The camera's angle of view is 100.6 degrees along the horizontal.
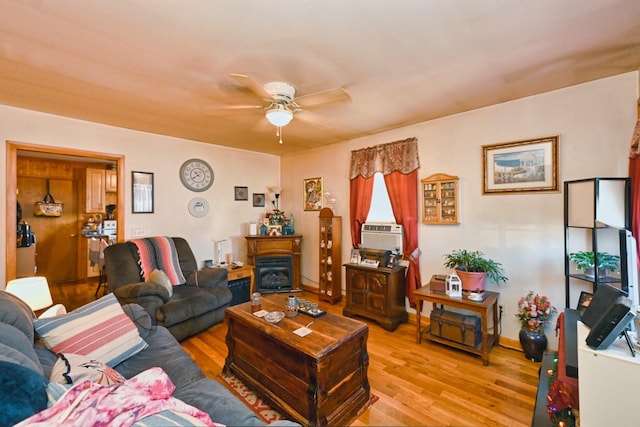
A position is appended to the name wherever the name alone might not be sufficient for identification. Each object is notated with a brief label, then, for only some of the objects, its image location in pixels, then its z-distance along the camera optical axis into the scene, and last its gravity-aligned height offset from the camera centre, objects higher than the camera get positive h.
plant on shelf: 2.00 -0.39
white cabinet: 1.11 -0.76
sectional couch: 0.83 -0.72
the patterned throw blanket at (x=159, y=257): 3.10 -0.52
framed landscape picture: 2.41 +0.44
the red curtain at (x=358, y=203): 3.68 +0.14
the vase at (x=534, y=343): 2.35 -1.17
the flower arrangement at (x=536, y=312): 2.37 -0.89
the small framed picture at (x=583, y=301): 1.93 -0.66
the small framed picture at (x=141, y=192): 3.45 +0.30
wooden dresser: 3.03 -0.97
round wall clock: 3.91 +0.60
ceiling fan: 1.97 +0.92
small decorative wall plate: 3.98 +0.11
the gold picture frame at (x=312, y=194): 4.38 +0.33
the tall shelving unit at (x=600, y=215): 1.92 -0.03
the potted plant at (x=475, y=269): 2.53 -0.56
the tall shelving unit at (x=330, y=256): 3.94 -0.65
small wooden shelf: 2.97 +0.15
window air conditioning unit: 3.34 -0.30
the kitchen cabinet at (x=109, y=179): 5.18 +0.70
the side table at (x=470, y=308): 2.32 -0.88
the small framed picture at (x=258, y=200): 4.75 +0.25
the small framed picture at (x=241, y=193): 4.48 +0.36
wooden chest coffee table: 1.62 -1.03
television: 1.15 -0.50
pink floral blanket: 0.79 -0.63
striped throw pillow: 1.46 -0.70
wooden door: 4.92 -0.27
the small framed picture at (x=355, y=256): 3.44 -0.57
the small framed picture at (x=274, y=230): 4.46 -0.28
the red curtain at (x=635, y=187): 1.93 +0.18
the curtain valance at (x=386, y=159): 3.26 +0.71
